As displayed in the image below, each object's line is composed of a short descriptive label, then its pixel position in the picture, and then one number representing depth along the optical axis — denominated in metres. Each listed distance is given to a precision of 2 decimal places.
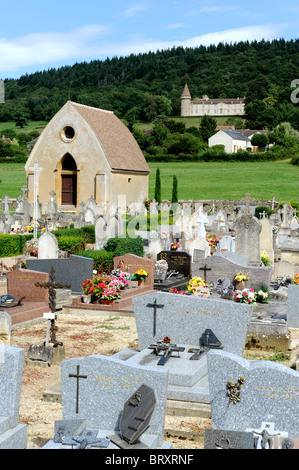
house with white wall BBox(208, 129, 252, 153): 96.75
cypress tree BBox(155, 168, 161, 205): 47.94
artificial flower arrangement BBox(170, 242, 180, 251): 22.36
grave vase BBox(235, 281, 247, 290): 14.81
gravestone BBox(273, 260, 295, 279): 18.18
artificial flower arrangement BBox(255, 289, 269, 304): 14.48
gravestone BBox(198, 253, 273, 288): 15.49
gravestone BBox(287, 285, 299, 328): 12.79
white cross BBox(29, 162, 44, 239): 25.35
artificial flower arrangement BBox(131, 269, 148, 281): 17.36
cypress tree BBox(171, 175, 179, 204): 47.59
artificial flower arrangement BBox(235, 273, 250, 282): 14.69
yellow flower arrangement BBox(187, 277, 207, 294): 13.87
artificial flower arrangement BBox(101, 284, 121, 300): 15.23
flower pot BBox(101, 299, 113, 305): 15.29
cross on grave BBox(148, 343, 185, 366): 9.39
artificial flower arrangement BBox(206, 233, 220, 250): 23.44
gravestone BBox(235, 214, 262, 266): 18.70
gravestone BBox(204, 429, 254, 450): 6.04
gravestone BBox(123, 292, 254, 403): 8.92
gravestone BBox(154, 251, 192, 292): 19.90
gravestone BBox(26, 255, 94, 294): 16.70
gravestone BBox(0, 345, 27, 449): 6.68
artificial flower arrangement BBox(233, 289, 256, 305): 13.34
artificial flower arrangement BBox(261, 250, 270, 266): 19.55
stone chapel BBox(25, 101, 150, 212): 39.31
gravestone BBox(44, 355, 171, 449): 6.72
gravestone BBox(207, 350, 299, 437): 6.55
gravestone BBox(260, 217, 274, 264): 21.81
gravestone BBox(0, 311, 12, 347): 10.22
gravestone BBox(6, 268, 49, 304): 14.74
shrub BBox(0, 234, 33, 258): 24.52
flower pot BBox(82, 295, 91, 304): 15.38
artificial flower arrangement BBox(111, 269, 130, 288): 16.39
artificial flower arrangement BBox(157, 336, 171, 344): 10.01
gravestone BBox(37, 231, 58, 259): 19.56
